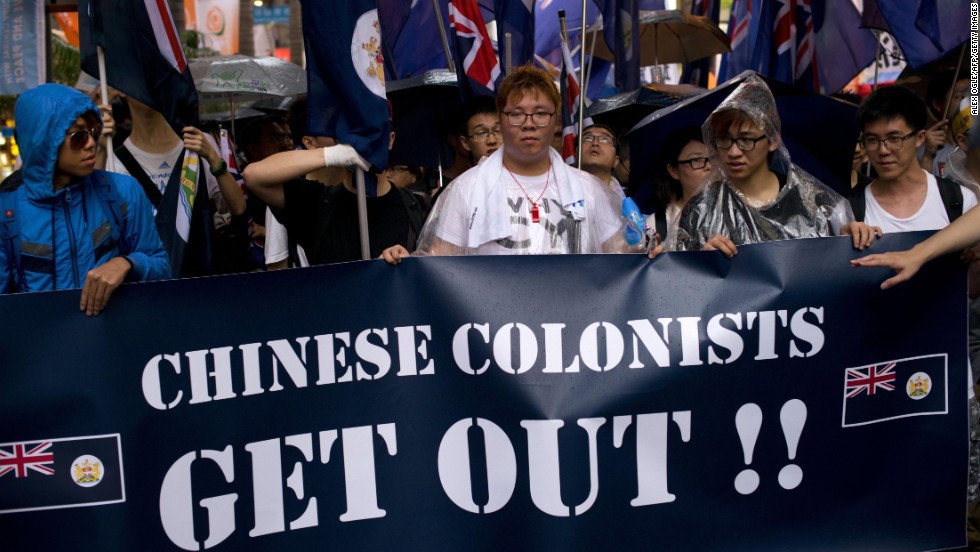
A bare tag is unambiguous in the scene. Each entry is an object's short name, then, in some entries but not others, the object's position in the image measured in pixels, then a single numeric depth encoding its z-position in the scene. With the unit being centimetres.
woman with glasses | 483
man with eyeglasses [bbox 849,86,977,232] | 424
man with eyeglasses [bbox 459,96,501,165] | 547
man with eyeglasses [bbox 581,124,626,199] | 584
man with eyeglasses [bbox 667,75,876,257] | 395
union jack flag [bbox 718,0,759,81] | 830
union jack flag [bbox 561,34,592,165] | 557
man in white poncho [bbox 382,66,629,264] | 391
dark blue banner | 348
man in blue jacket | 356
